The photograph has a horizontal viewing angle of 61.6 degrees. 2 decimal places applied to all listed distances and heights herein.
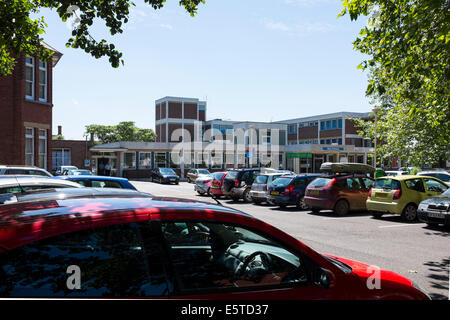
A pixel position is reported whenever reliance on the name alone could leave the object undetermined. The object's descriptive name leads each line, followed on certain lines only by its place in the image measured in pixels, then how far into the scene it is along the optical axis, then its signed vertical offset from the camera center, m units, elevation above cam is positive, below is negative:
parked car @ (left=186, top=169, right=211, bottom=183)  38.88 -1.35
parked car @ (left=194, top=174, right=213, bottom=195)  23.78 -1.56
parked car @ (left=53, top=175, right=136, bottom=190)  9.51 -0.55
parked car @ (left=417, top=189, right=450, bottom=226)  10.58 -1.40
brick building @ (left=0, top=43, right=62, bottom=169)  22.53 +2.82
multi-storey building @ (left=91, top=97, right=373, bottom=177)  47.41 +2.04
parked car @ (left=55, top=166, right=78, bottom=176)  30.41 -0.63
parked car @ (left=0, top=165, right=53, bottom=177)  12.63 -0.38
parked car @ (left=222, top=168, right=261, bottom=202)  19.75 -1.20
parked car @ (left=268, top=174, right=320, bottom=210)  16.38 -1.31
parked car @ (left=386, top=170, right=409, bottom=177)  31.27 -0.95
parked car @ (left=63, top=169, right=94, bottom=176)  21.91 -0.76
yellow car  12.57 -1.11
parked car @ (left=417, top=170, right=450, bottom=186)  25.08 -0.88
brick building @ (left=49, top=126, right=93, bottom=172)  48.02 +0.93
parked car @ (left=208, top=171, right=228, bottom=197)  21.02 -1.33
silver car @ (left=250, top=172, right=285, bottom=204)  18.02 -1.24
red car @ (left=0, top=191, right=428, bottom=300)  1.97 -0.59
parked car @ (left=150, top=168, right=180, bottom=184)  37.47 -1.60
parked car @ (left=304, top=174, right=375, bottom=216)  14.26 -1.22
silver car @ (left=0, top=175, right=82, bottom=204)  6.57 -0.43
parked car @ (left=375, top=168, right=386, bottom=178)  23.85 -0.74
